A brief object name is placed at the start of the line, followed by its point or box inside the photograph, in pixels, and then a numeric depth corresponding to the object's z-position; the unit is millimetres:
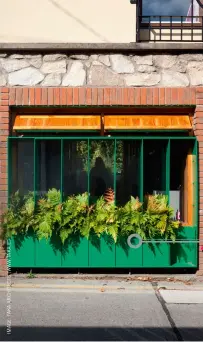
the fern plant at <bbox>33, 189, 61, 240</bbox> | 6750
